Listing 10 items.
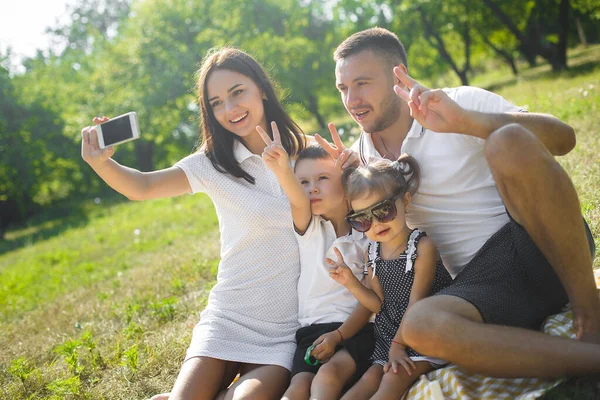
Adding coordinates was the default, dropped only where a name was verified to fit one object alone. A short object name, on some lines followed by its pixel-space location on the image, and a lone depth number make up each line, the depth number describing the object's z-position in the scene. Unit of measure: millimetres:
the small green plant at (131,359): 4387
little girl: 3162
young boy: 3318
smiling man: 2656
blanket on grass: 2744
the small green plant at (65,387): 4164
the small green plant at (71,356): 4559
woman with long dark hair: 3611
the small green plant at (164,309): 5582
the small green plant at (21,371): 4562
